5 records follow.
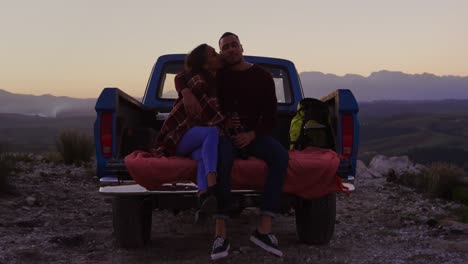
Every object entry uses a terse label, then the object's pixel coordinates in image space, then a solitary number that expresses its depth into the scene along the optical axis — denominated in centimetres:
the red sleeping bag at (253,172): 459
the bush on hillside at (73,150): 1561
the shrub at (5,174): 911
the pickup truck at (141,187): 478
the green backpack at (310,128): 538
